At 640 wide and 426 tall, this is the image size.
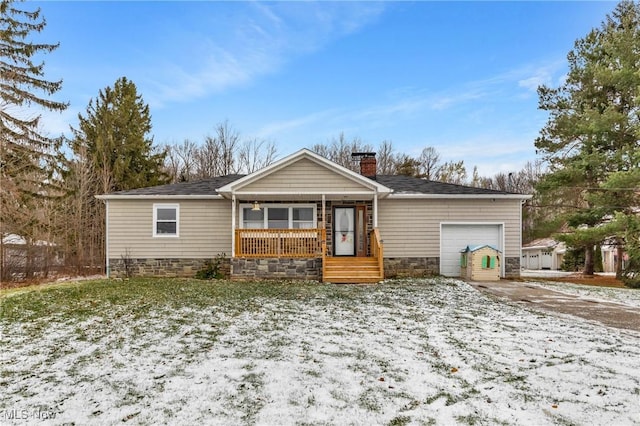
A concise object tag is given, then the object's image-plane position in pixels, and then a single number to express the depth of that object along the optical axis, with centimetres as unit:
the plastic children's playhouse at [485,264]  1206
